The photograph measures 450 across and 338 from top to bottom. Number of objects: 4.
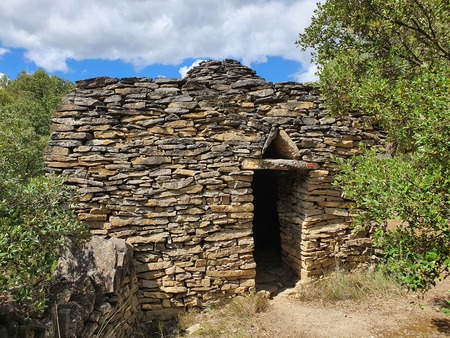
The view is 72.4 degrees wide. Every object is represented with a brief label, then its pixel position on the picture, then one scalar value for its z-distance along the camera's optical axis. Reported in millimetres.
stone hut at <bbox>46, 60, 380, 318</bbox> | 4848
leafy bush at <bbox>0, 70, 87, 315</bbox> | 2652
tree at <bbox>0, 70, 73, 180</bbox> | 3703
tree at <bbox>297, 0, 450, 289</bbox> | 2580
